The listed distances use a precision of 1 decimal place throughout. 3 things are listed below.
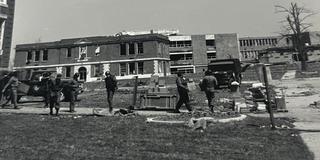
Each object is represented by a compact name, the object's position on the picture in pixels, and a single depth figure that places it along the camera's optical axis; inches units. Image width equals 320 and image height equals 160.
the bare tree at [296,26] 1920.5
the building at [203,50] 2709.2
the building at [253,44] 3567.9
